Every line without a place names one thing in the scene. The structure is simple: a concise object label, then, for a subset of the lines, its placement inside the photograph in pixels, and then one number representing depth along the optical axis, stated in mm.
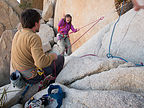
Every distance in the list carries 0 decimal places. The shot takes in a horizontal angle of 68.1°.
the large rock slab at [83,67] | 1676
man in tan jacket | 1662
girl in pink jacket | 4341
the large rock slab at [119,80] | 1281
